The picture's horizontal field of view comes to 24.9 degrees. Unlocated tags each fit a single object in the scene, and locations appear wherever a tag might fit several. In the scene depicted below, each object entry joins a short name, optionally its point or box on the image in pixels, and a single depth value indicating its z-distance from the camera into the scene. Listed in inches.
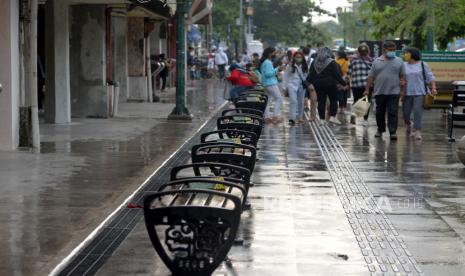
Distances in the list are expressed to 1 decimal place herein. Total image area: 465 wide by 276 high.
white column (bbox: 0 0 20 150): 620.7
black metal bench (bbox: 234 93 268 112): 751.1
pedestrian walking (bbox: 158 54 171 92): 1389.0
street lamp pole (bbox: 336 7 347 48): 3690.9
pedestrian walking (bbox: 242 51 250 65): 2045.3
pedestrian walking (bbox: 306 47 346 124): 898.1
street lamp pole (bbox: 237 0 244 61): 2965.1
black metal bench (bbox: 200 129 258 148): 466.4
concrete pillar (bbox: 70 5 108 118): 937.5
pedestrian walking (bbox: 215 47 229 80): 2106.3
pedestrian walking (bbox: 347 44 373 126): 945.5
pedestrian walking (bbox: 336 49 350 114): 1034.2
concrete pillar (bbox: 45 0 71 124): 839.1
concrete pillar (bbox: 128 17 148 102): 1226.0
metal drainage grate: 320.2
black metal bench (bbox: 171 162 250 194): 352.2
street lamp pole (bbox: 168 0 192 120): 940.6
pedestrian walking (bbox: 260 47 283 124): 941.2
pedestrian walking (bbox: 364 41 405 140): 769.6
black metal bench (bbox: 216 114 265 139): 555.8
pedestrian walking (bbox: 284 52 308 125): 920.9
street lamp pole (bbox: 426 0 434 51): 1176.8
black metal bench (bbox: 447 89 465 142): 759.7
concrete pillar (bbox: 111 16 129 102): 1130.0
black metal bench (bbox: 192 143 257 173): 403.5
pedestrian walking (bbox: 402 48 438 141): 771.4
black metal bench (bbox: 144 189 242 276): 284.2
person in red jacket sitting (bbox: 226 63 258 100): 939.3
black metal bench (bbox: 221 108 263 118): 646.5
